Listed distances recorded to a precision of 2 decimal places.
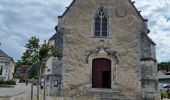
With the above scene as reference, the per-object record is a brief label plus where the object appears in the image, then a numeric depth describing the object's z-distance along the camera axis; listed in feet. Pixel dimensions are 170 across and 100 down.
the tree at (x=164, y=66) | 310.57
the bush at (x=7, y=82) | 110.04
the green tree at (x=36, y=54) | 39.47
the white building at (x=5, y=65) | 137.15
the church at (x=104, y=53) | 65.57
